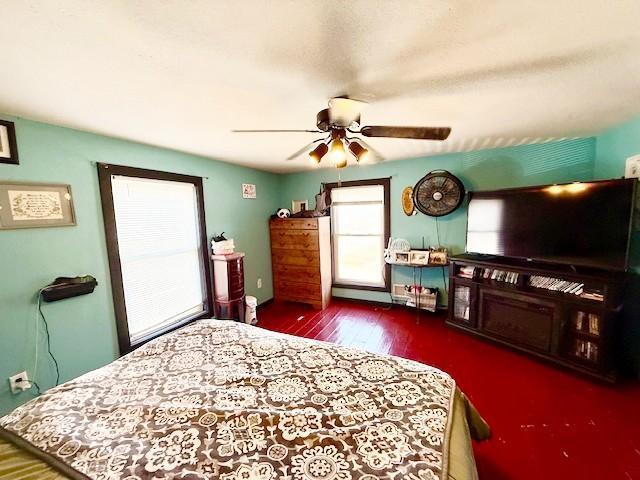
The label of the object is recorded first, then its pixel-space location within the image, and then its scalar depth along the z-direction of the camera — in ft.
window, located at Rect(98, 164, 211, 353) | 7.38
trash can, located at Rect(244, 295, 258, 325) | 10.75
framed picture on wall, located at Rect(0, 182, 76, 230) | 5.45
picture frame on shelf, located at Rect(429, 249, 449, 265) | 10.34
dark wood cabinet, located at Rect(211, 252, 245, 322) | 9.88
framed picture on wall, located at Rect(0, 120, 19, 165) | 5.38
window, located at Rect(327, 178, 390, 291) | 12.25
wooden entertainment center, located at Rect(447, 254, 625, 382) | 6.52
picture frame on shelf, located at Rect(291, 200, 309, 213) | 13.65
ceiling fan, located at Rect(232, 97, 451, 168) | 4.81
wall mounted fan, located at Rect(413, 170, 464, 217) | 10.16
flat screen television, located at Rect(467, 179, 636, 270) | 6.51
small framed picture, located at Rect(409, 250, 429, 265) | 10.50
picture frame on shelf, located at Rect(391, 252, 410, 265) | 10.81
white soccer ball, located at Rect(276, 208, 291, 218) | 13.10
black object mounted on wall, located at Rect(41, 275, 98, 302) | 5.93
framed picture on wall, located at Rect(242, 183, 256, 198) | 11.79
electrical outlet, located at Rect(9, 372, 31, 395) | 5.61
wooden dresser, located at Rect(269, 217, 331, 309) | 11.97
